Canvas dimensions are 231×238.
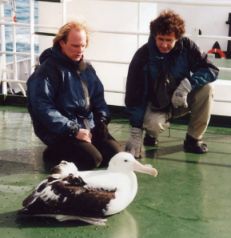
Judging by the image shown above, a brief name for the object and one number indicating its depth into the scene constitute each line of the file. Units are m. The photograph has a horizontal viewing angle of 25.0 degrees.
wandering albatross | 3.04
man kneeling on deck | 3.82
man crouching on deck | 4.25
